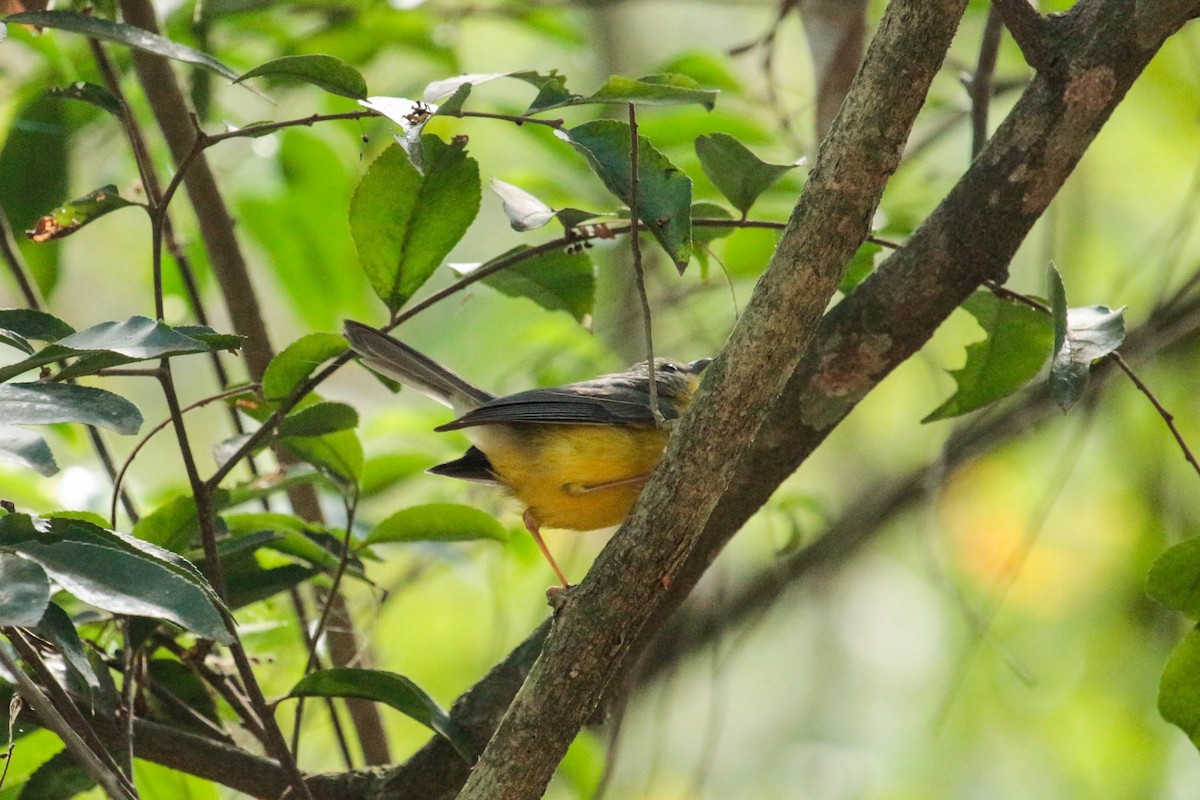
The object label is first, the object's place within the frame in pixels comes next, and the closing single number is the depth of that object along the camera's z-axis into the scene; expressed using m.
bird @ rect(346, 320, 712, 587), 6.39
